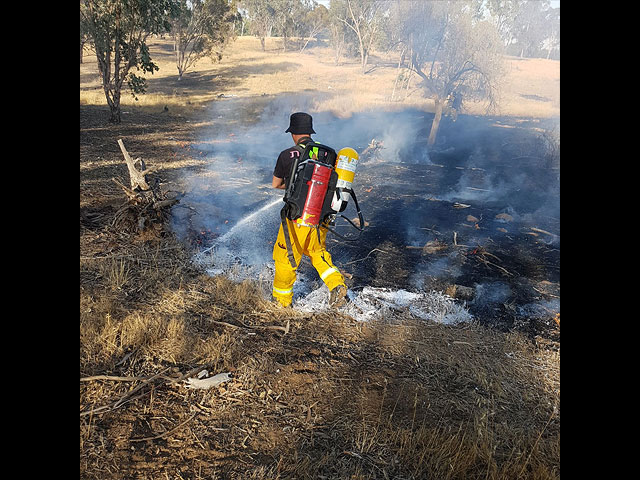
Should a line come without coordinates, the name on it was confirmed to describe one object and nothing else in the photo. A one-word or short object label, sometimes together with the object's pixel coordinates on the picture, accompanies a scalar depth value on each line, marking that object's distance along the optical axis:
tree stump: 6.02
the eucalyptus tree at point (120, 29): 13.69
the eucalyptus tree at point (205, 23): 24.67
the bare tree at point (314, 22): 47.14
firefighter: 4.49
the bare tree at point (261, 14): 44.59
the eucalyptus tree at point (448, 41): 14.57
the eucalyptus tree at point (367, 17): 27.54
